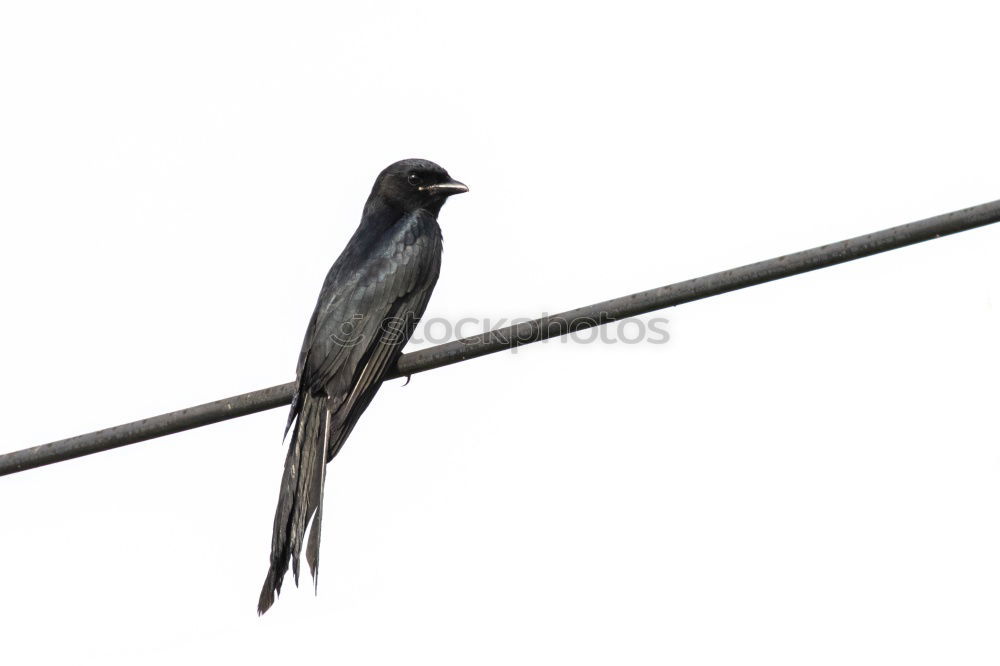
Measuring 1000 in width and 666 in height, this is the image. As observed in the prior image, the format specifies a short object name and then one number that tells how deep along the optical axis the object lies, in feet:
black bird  37.06
